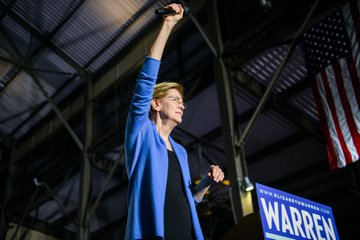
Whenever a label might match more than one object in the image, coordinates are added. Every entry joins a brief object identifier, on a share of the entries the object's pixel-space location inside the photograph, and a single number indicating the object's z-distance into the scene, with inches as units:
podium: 73.0
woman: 62.4
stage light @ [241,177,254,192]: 237.5
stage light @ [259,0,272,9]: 236.7
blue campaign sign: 66.7
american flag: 234.8
